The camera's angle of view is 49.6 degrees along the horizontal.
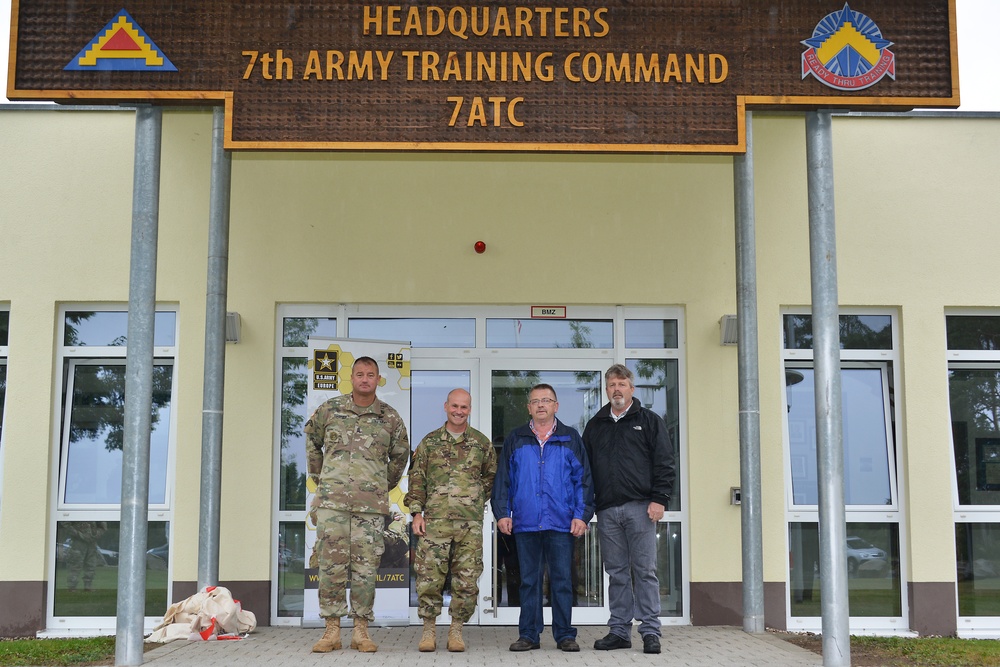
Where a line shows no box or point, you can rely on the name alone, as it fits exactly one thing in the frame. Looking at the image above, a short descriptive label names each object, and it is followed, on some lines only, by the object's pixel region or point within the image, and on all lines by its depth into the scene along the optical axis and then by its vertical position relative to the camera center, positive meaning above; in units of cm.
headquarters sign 615 +218
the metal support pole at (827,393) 617 +31
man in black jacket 675 -31
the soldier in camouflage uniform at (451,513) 674 -42
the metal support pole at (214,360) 781 +63
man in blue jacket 671 -37
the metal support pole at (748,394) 774 +38
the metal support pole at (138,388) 614 +34
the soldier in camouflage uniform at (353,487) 666 -25
